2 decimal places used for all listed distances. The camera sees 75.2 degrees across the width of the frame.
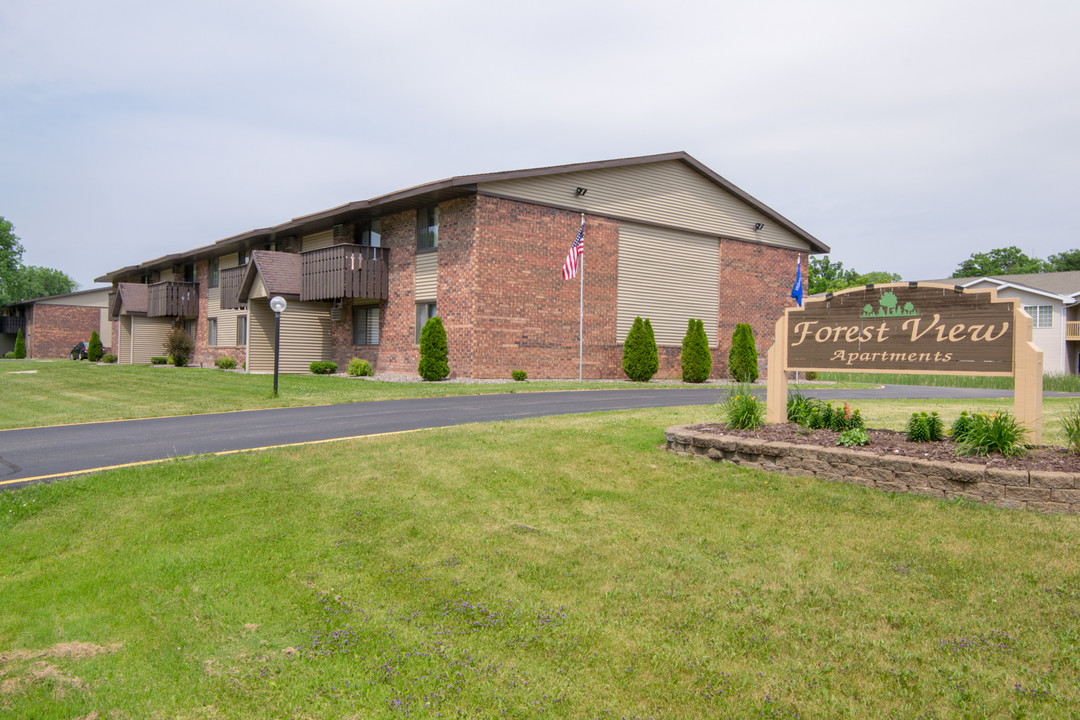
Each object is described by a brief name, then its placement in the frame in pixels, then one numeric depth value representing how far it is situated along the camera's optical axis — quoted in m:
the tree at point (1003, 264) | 66.56
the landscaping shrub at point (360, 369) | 25.44
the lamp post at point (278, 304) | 17.12
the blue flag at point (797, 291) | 24.17
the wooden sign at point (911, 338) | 6.89
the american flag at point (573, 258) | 22.05
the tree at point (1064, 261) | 64.31
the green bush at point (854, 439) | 7.00
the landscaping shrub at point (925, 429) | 7.20
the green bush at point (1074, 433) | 6.25
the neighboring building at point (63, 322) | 57.91
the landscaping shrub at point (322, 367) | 26.92
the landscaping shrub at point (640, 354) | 24.53
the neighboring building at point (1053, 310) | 39.94
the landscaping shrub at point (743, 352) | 26.41
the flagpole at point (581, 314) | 23.98
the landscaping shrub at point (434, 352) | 22.06
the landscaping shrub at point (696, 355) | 25.61
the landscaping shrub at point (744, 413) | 8.26
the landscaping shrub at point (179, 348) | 36.53
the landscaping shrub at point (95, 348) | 45.78
